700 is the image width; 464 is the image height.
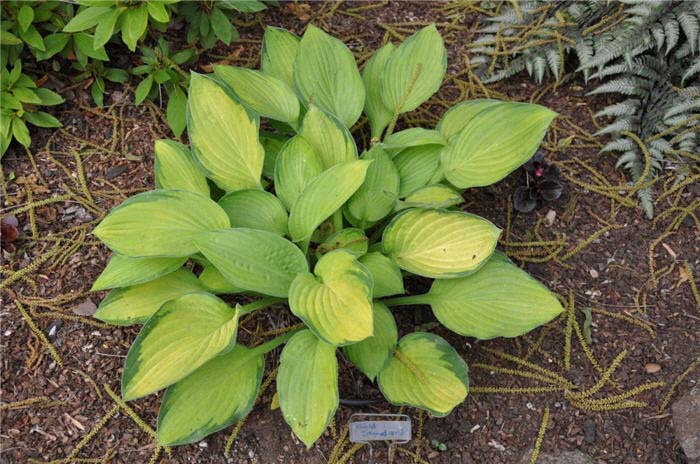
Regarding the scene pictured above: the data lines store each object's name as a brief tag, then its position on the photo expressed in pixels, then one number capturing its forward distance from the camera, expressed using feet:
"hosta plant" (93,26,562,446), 5.22
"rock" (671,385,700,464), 5.64
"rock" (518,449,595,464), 5.69
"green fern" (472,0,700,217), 7.24
